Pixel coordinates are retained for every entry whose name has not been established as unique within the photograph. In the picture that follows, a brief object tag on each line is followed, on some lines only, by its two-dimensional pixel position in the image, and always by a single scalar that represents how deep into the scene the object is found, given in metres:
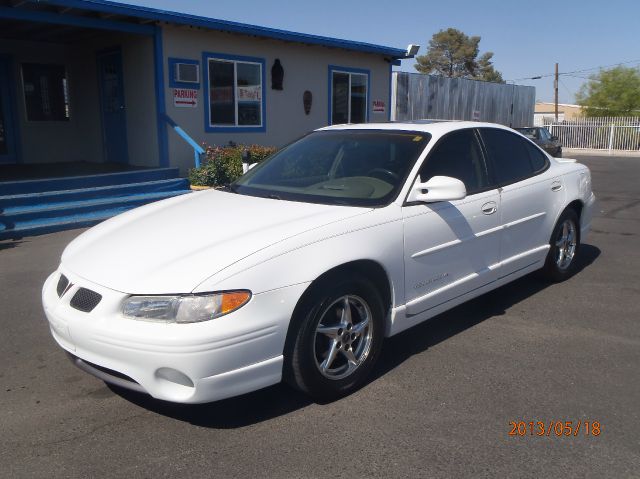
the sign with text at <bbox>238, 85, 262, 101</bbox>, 12.55
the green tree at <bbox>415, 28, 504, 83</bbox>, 64.62
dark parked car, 21.86
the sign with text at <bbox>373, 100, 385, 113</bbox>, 15.67
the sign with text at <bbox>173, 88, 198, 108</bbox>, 11.23
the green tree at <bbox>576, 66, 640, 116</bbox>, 41.44
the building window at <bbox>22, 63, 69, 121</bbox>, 11.79
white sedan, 2.82
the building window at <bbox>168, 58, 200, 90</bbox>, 11.09
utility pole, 49.28
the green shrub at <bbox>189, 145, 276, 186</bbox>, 10.66
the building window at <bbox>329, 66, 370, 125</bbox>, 14.61
